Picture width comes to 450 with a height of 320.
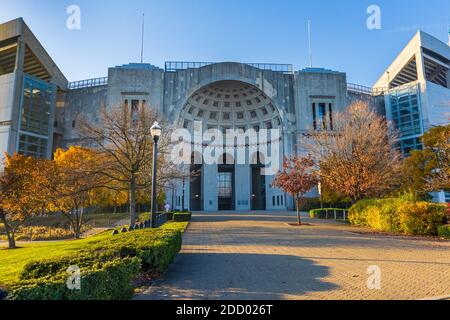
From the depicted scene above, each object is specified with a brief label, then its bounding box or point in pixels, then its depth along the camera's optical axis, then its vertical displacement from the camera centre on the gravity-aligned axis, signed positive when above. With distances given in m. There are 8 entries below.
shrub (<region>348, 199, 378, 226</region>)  19.08 -0.88
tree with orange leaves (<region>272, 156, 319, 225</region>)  20.21 +1.41
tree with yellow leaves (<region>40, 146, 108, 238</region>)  14.48 +0.96
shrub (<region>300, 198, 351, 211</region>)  39.69 -0.72
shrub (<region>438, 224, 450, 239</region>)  13.33 -1.50
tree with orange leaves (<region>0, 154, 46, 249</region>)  19.39 +0.39
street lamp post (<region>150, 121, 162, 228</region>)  11.05 +2.31
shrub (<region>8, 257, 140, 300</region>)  3.56 -1.17
